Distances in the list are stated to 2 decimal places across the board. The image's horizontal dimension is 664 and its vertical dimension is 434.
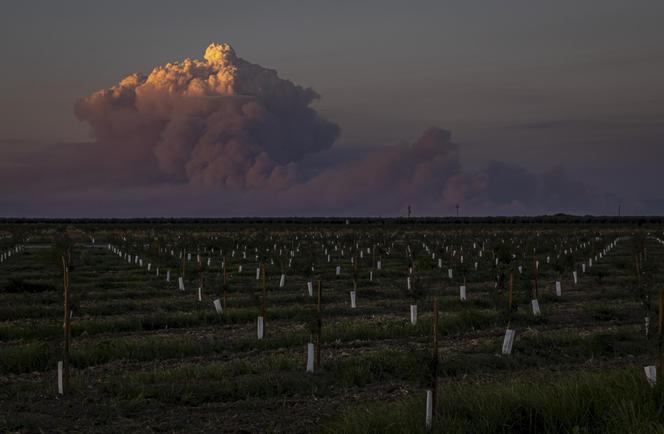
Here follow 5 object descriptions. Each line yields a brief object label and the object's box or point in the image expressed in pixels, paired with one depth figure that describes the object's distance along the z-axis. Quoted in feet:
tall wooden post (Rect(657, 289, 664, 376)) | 36.32
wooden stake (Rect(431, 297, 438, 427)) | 31.60
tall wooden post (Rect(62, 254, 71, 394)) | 42.78
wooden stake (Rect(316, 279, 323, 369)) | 48.73
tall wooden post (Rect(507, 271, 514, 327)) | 57.85
